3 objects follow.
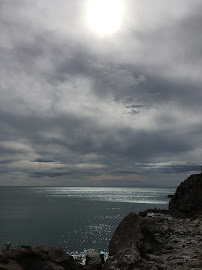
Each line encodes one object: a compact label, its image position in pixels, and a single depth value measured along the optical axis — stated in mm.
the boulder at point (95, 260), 21820
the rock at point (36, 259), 17906
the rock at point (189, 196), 48250
